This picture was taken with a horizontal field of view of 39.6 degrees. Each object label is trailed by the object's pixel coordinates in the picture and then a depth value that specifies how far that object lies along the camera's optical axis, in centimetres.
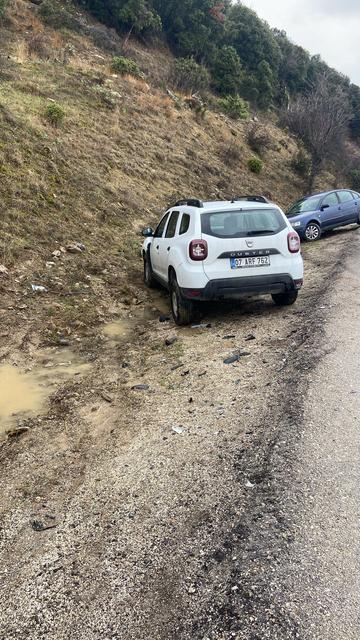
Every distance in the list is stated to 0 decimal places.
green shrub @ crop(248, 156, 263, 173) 2550
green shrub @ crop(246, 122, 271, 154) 2908
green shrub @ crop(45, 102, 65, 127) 1437
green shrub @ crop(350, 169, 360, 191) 3938
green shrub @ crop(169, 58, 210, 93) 2958
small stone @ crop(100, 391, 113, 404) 510
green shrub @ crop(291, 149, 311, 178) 3098
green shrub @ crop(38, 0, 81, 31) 2623
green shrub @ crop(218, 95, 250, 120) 3169
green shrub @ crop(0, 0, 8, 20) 2256
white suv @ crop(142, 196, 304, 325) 685
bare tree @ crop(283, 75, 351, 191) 3030
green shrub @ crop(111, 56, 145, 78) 2425
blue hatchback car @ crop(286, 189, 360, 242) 1669
